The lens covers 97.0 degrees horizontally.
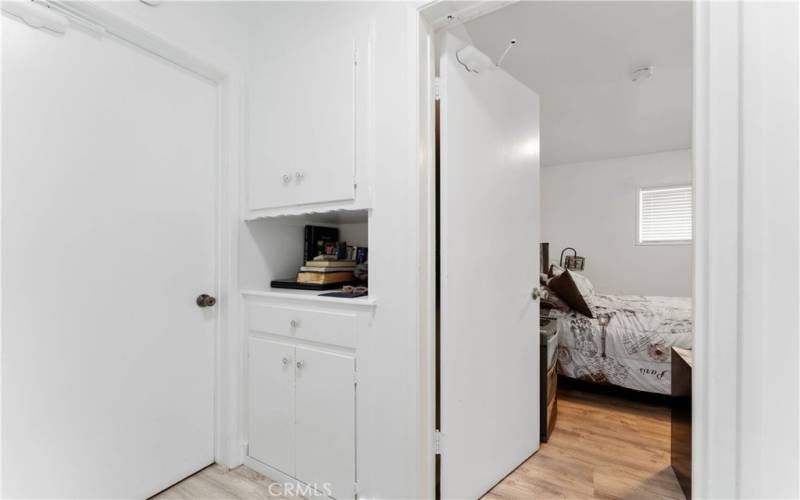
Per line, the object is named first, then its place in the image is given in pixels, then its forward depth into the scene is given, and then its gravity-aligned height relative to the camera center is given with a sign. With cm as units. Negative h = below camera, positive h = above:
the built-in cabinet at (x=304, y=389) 145 -62
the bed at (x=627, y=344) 250 -71
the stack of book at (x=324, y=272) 175 -12
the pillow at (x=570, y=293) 281 -36
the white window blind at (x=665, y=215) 444 +43
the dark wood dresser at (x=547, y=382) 205 -80
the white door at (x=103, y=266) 122 -7
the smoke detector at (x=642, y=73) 241 +122
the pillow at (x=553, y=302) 293 -45
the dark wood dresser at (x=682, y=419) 153 -78
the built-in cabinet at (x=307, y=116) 146 +59
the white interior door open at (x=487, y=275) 141 -12
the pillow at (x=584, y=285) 326 -36
